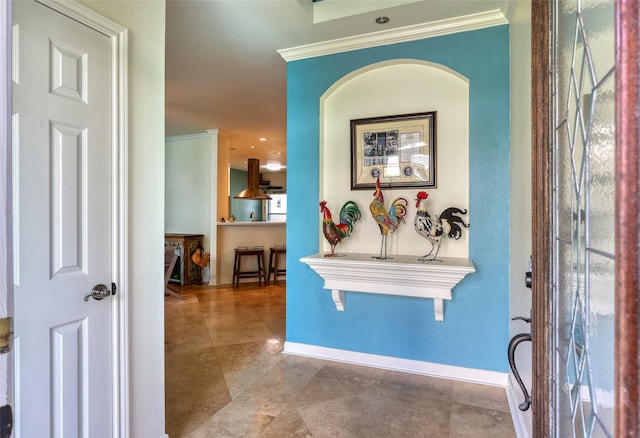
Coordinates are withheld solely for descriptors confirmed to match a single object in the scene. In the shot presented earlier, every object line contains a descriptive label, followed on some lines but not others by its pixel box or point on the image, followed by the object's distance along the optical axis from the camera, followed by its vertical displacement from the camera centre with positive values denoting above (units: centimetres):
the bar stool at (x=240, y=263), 636 -87
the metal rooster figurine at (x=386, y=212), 282 +3
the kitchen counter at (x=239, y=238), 645 -42
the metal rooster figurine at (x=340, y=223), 297 -6
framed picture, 288 +56
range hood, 814 +89
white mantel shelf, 255 -46
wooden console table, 614 -67
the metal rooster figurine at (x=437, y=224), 265 -7
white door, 127 -3
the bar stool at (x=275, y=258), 663 -80
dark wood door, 44 -4
